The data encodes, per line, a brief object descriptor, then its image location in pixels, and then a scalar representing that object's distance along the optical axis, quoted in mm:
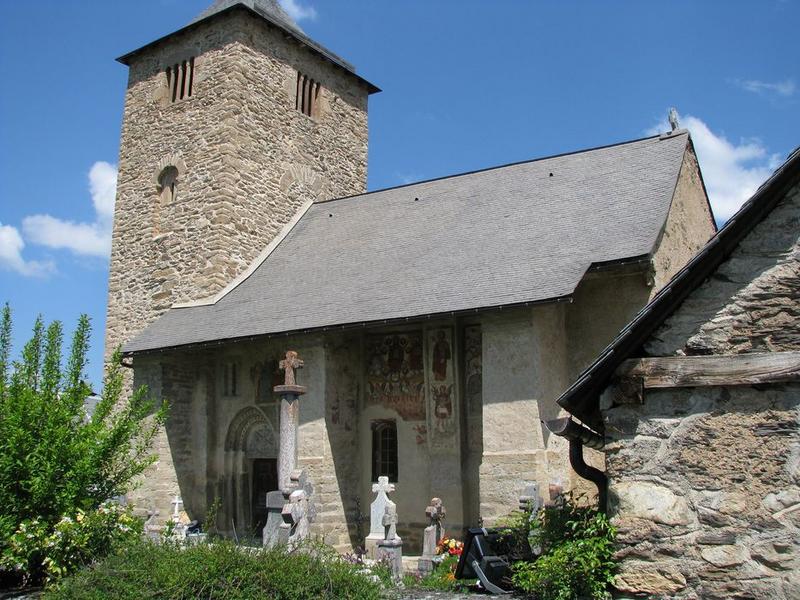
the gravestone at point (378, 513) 10883
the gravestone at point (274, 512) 10453
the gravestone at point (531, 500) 9660
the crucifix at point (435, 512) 11391
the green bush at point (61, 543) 8812
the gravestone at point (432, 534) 10766
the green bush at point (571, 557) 6160
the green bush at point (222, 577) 6898
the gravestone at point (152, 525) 13200
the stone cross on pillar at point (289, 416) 11586
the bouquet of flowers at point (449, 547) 11430
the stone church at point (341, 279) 12492
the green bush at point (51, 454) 9039
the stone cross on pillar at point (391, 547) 9945
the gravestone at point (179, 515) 15052
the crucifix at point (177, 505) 15403
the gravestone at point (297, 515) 10102
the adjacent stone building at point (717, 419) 5645
